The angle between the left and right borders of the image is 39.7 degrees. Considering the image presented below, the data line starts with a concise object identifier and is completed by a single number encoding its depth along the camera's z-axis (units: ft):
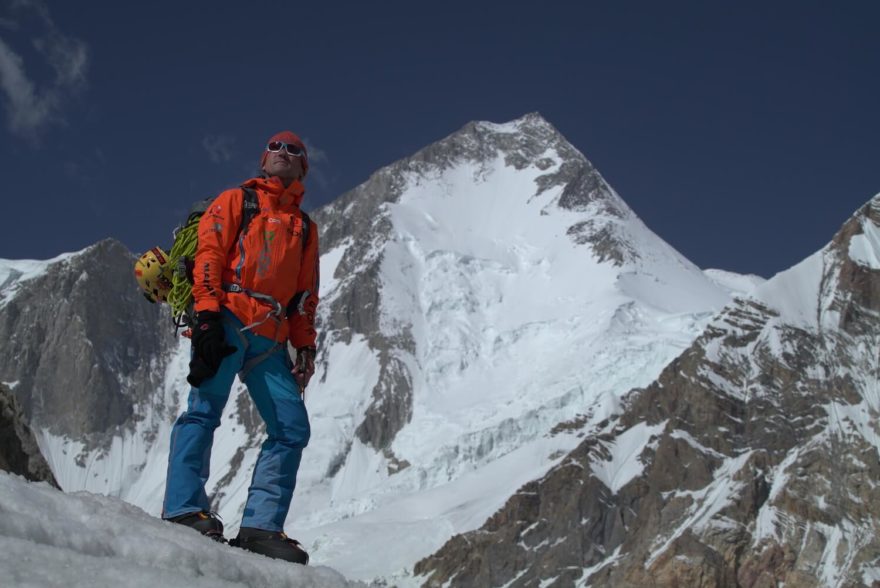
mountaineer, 23.34
